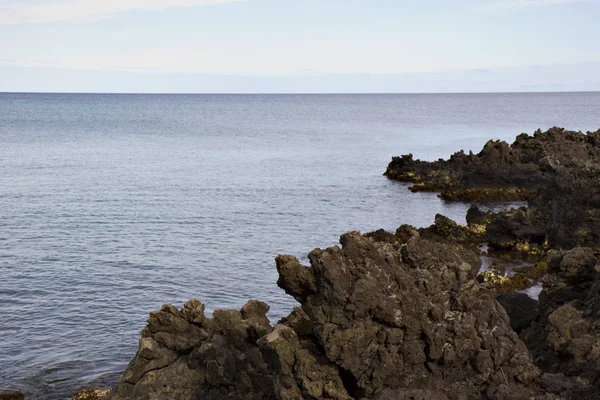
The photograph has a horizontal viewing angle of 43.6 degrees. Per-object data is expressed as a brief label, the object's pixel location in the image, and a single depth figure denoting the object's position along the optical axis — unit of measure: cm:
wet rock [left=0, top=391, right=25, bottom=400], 2480
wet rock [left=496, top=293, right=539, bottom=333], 2106
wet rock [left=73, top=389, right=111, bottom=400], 2411
